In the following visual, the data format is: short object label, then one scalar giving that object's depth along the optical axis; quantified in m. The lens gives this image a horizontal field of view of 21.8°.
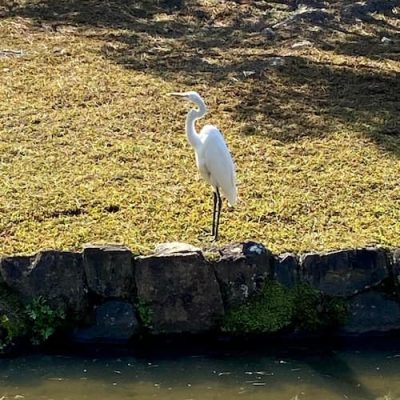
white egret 7.49
